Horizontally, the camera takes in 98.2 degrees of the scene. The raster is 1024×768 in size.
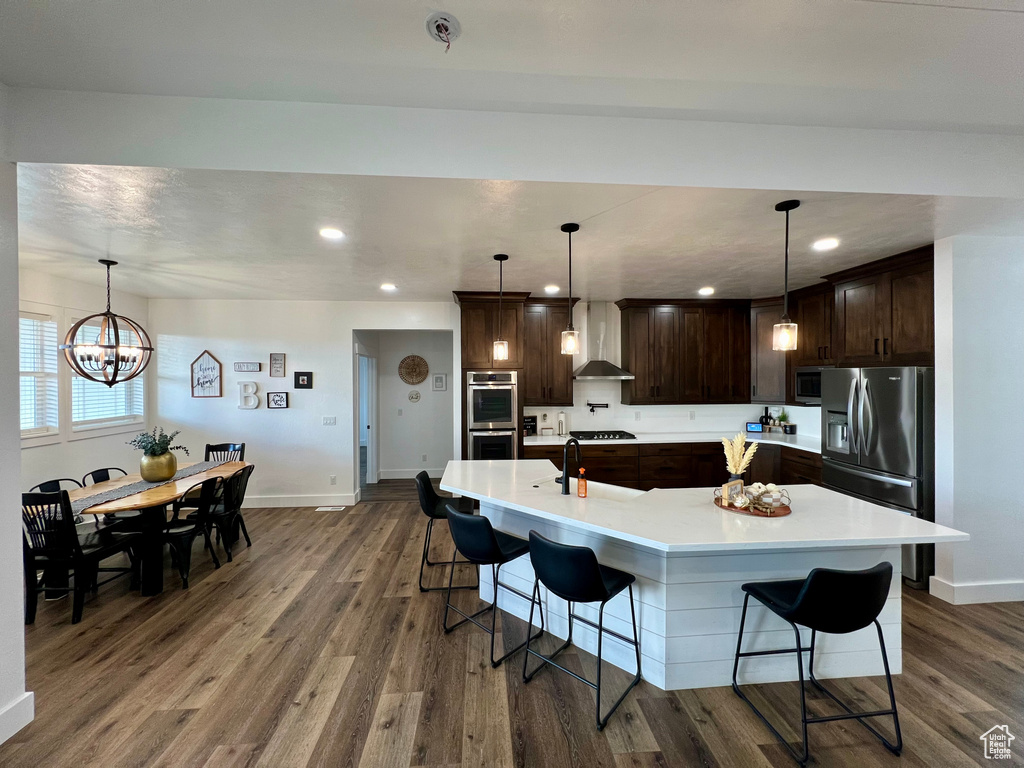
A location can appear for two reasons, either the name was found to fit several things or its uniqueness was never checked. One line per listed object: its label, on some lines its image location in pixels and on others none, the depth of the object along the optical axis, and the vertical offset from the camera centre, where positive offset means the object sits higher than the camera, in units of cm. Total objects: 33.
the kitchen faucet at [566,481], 272 -61
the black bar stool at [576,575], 201 -92
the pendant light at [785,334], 250 +27
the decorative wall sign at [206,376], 557 +10
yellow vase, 376 -72
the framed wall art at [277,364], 565 +25
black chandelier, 361 +26
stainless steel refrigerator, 325 -48
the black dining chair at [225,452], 493 -77
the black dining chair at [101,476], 399 -83
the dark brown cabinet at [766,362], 527 +23
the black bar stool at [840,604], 179 -92
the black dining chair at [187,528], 349 -117
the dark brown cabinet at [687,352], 561 +37
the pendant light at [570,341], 308 +29
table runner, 311 -84
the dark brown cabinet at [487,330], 516 +61
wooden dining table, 321 -106
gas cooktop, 549 -68
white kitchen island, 215 -100
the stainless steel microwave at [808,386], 475 -6
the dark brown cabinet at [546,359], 546 +29
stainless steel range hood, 583 +69
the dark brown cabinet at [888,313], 336 +56
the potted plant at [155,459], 377 -64
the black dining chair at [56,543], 288 -106
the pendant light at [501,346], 359 +30
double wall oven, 507 -37
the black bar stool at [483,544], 254 -96
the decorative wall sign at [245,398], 560 -18
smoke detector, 148 +121
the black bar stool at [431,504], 337 -94
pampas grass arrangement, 248 -43
